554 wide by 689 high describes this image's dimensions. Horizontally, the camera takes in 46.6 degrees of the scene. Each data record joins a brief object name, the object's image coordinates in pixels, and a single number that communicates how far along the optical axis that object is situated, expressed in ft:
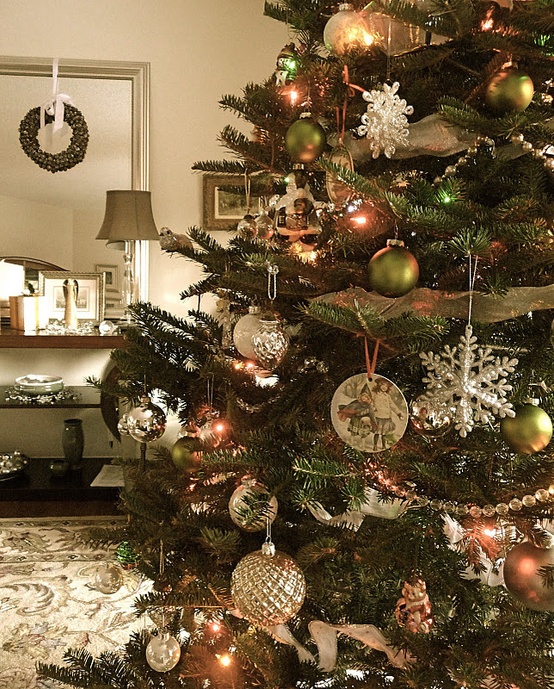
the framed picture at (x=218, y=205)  9.34
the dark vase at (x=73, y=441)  9.32
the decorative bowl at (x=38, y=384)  9.10
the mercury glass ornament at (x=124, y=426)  3.50
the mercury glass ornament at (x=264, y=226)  3.54
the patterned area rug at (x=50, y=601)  5.84
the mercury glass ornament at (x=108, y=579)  3.53
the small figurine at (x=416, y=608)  2.84
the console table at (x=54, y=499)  8.63
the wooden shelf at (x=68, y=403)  8.83
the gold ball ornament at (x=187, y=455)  3.21
